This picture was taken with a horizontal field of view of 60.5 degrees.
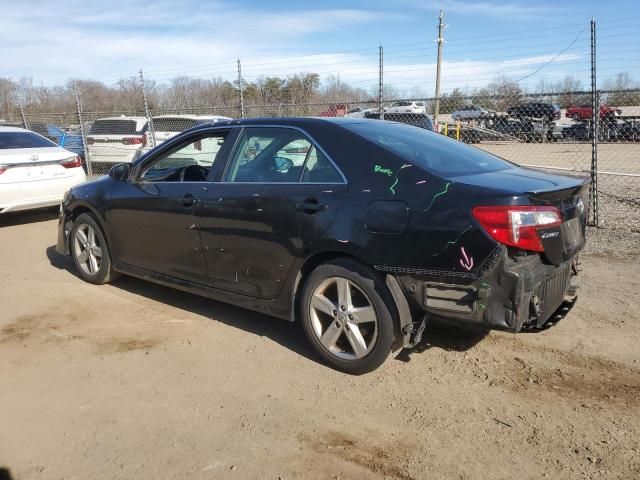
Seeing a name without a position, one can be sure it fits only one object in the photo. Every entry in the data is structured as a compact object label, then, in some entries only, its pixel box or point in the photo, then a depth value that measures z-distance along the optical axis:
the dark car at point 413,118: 12.32
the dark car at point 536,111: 14.69
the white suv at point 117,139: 13.28
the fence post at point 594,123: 6.62
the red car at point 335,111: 13.99
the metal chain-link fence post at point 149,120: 11.96
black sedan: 3.05
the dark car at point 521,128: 14.58
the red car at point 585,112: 13.40
